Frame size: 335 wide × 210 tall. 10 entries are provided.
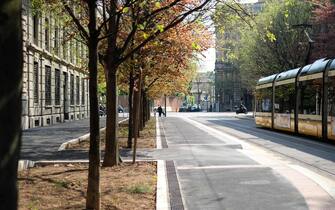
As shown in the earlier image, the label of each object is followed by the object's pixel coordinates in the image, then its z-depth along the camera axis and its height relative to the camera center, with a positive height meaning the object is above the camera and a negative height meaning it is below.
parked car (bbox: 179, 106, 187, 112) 117.12 -0.02
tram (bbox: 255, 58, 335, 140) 21.11 +0.40
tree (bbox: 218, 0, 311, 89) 46.16 +5.88
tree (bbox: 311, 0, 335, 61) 34.22 +5.22
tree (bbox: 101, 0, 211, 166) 11.52 +1.10
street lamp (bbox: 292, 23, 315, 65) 36.29 +3.88
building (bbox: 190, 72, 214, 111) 131.30 +4.13
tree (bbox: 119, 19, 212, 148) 16.98 +2.00
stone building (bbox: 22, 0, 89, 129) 30.22 +2.05
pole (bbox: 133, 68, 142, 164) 12.44 +0.00
